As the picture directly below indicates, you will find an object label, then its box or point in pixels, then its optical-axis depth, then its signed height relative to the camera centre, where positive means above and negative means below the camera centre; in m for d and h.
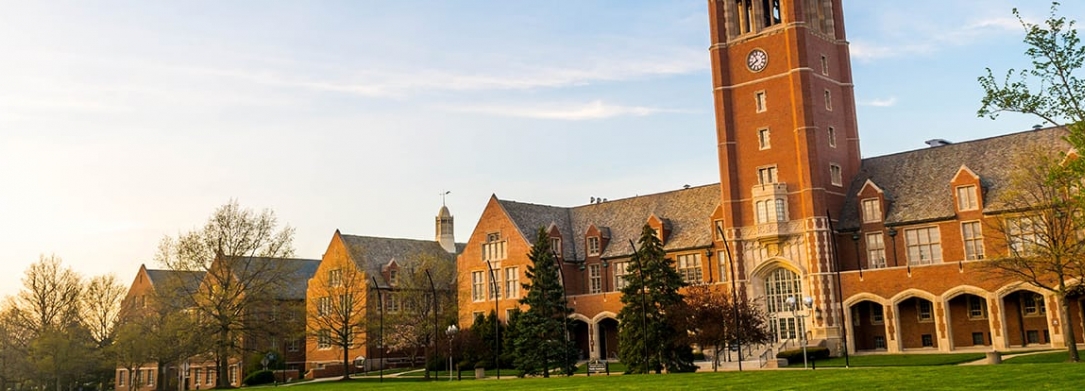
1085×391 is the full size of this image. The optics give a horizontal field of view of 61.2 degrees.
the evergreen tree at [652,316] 42.84 +1.49
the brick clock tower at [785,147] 52.94 +11.64
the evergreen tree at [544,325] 47.38 +1.41
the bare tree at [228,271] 55.56 +5.77
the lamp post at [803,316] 41.31 +1.40
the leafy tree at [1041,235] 36.53 +4.01
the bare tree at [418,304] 61.75 +3.54
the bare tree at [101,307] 72.44 +4.97
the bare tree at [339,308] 62.34 +3.62
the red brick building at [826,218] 48.50 +7.12
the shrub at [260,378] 67.38 -1.06
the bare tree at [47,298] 70.31 +5.66
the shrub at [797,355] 47.03 -0.69
